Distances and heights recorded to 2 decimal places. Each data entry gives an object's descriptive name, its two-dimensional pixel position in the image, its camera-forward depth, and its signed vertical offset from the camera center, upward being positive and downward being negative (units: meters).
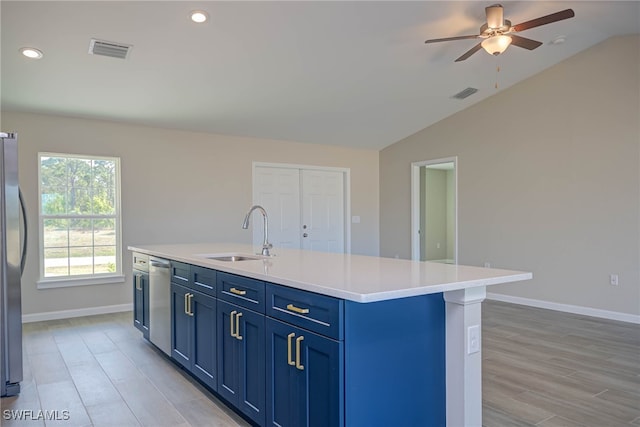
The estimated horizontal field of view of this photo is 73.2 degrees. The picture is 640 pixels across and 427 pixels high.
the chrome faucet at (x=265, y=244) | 3.21 -0.19
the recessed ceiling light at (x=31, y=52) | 3.57 +1.41
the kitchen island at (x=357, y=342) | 1.71 -0.55
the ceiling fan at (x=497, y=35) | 3.52 +1.52
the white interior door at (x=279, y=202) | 6.60 +0.27
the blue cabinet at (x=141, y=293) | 3.78 -0.66
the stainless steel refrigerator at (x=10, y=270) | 2.76 -0.32
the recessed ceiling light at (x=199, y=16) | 3.31 +1.59
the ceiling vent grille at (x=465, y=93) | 5.69 +1.70
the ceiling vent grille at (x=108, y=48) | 3.60 +1.47
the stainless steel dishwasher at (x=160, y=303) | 3.31 -0.67
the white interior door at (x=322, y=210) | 7.16 +0.16
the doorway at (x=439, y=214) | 10.23 +0.12
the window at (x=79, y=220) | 4.91 +0.00
